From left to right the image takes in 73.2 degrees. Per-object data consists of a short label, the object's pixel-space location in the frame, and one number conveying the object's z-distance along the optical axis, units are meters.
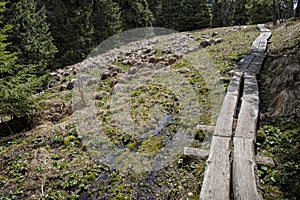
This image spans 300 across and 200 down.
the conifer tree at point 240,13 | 25.18
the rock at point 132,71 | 8.52
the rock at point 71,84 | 7.96
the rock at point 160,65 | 9.05
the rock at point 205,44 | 12.18
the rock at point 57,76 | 10.28
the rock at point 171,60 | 9.43
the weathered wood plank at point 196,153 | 3.03
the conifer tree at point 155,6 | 26.81
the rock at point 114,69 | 9.40
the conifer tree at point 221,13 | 27.25
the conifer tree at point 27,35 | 8.64
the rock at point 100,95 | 6.70
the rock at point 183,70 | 7.84
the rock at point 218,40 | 12.44
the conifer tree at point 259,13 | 22.06
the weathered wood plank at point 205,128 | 3.67
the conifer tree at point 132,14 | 19.92
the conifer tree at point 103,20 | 16.12
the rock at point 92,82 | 8.05
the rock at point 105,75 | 8.86
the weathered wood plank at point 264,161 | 2.68
